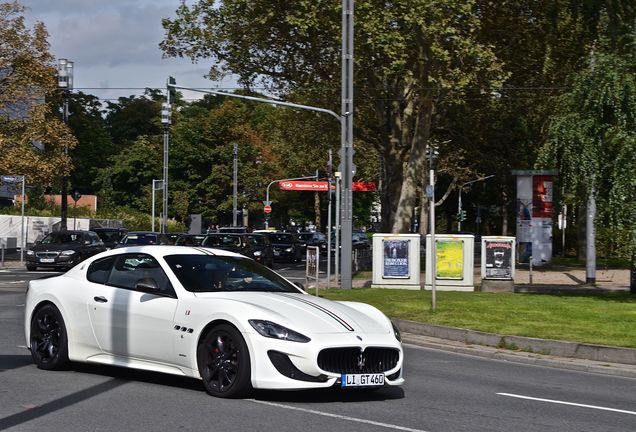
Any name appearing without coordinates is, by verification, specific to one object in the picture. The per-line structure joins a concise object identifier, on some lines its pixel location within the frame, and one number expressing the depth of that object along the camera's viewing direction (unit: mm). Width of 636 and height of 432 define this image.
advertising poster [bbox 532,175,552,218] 37531
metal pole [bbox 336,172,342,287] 28992
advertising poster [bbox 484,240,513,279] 26281
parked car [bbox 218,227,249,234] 53272
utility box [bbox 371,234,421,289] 27078
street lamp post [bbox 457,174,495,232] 71694
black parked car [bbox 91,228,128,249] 43500
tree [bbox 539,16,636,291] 20953
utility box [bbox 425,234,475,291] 26047
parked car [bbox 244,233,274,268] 40938
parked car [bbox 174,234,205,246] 38844
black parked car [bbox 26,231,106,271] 36750
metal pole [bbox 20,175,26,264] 40972
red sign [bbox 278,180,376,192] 79625
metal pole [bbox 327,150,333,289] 30200
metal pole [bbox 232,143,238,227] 70425
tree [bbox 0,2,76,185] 41812
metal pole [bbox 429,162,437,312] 17594
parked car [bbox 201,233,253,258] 38938
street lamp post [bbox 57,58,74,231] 42875
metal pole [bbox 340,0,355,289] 27875
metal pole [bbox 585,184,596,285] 28297
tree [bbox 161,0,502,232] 32438
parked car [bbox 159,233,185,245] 40969
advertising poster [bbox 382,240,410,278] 27141
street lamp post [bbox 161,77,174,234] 33162
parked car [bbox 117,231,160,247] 40762
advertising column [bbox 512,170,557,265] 37562
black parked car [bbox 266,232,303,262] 52688
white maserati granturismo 8742
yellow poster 26125
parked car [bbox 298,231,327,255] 58844
